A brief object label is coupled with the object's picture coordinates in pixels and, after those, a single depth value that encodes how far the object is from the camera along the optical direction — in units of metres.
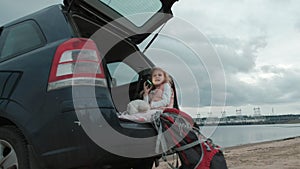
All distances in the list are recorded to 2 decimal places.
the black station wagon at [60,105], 2.26
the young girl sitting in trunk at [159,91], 3.25
